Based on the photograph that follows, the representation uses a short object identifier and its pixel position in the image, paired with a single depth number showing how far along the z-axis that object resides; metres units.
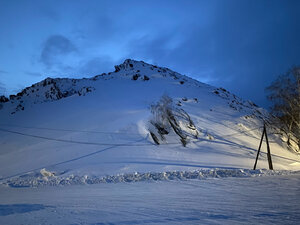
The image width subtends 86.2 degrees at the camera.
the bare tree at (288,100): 19.99
